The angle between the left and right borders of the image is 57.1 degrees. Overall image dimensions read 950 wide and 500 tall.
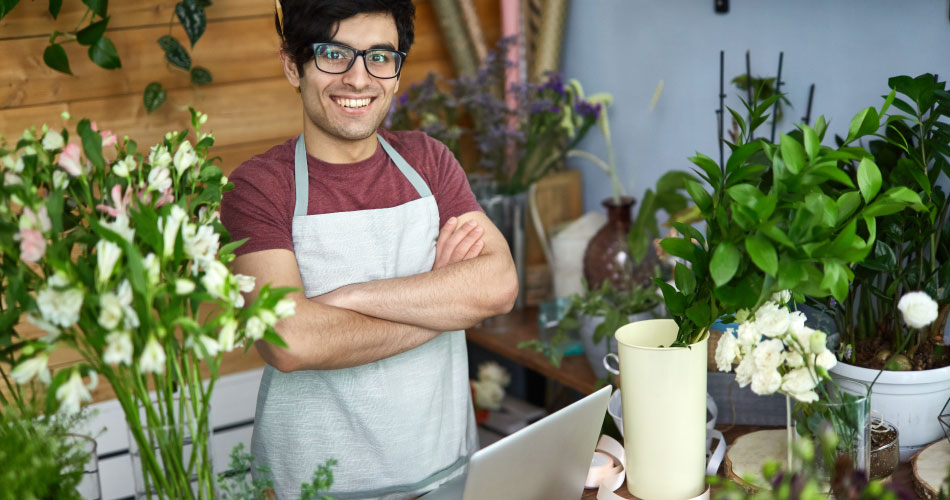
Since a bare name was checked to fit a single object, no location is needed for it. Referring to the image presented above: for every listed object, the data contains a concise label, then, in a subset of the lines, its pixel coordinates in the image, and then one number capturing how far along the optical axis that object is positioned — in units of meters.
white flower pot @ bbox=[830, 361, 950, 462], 1.43
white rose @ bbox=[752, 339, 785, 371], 1.15
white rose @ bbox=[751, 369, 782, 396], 1.15
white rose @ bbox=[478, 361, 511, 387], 2.78
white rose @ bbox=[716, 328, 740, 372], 1.19
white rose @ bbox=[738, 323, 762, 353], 1.18
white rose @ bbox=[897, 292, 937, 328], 1.19
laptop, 1.11
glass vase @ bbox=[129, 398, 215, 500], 0.97
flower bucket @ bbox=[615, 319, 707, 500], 1.24
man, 1.55
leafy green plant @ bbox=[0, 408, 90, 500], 0.87
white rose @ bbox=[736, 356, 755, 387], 1.18
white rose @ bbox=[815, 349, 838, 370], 1.14
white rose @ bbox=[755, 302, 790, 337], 1.16
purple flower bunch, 2.60
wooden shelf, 2.22
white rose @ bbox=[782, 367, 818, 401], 1.14
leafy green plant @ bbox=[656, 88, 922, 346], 1.09
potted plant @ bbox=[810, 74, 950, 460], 1.43
